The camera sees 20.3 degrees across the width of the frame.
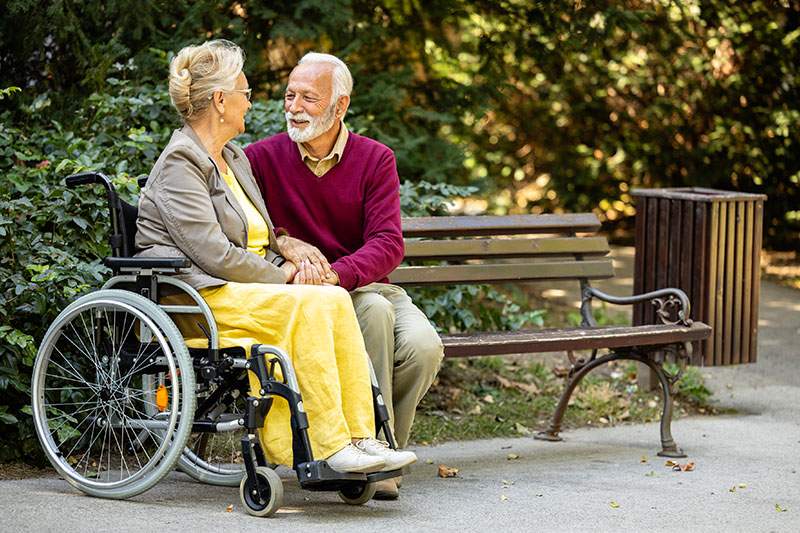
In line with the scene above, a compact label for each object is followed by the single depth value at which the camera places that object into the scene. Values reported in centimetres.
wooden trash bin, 1073
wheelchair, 701
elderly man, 801
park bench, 941
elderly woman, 716
